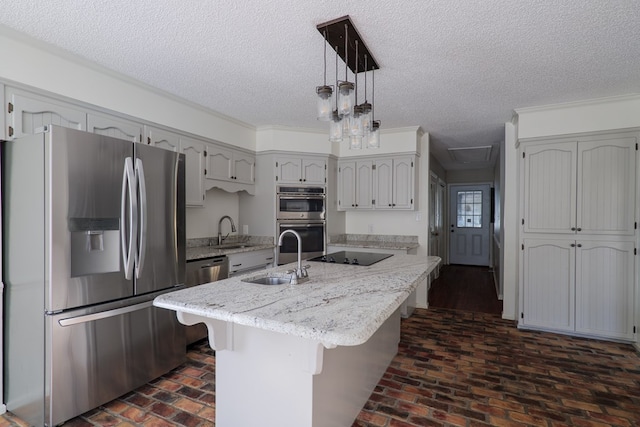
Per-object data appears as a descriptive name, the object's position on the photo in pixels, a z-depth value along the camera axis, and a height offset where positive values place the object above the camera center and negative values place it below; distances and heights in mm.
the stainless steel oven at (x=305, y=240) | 4184 -398
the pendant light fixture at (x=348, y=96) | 1876 +667
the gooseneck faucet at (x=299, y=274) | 1777 -364
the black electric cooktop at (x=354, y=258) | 2568 -407
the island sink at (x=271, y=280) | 1888 -417
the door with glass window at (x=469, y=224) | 7621 -309
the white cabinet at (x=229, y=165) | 3635 +540
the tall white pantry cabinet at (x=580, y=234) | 3137 -229
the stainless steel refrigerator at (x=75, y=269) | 1849 -367
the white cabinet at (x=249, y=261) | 3383 -571
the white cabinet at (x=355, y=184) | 4500 +367
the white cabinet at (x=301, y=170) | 4227 +531
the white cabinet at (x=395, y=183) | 4250 +372
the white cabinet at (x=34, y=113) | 2021 +651
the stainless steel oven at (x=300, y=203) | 4207 +97
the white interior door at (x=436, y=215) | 5584 -81
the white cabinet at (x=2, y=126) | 1975 +508
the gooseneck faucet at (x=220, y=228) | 3995 -234
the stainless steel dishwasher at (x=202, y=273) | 2900 -597
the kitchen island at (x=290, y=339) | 1201 -585
